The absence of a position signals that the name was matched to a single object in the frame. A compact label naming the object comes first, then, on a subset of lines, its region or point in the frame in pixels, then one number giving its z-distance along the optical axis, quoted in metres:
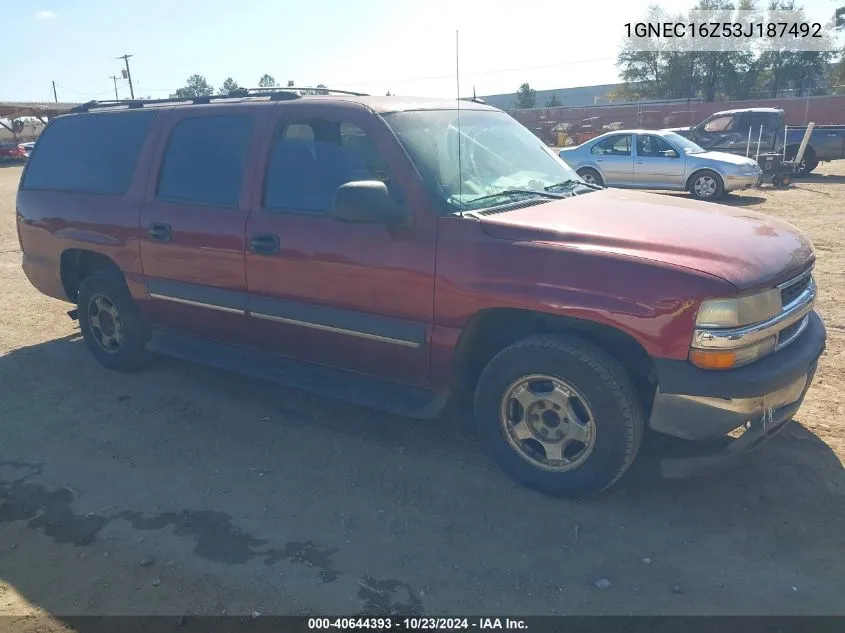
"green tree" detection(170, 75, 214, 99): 90.68
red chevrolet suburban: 3.11
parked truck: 17.95
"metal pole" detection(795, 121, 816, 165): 17.78
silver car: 14.36
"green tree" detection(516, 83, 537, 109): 60.78
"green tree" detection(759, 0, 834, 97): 53.78
